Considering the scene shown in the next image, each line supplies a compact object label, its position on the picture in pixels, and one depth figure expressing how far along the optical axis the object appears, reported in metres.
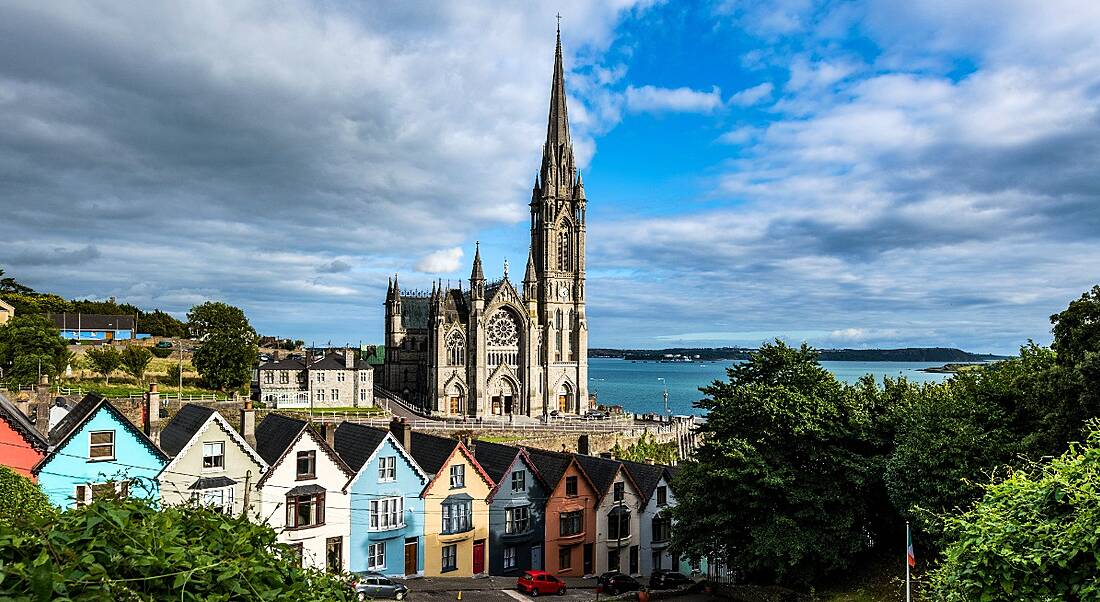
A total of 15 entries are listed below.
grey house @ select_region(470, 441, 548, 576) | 37.00
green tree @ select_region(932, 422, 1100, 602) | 10.80
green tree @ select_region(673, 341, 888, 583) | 25.58
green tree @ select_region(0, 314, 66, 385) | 61.69
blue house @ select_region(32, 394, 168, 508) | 27.45
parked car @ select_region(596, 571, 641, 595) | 33.56
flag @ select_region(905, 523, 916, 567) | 19.77
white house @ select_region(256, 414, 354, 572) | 31.59
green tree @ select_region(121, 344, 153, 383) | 76.31
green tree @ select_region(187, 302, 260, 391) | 75.00
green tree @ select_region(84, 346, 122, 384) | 74.94
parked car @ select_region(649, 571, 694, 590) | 34.94
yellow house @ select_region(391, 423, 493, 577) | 35.09
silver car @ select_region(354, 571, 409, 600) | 26.92
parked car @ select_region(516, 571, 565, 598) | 31.59
